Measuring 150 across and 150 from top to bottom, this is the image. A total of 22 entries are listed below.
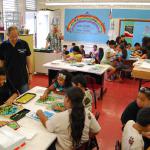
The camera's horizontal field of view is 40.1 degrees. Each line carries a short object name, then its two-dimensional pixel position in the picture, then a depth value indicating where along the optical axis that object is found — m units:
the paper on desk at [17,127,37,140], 1.77
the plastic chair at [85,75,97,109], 4.07
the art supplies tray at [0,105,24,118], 2.14
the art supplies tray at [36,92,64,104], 2.54
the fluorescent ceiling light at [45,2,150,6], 7.61
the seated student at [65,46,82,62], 5.21
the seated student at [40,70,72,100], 2.90
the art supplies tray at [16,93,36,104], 2.50
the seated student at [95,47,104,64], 6.93
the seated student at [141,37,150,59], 4.01
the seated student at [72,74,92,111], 2.66
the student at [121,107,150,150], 1.62
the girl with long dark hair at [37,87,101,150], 1.74
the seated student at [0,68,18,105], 2.42
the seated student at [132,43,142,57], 6.55
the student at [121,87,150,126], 2.11
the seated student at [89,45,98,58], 7.10
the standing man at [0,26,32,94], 2.96
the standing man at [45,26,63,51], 8.27
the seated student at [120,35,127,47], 6.70
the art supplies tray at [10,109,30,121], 2.08
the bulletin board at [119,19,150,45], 7.82
